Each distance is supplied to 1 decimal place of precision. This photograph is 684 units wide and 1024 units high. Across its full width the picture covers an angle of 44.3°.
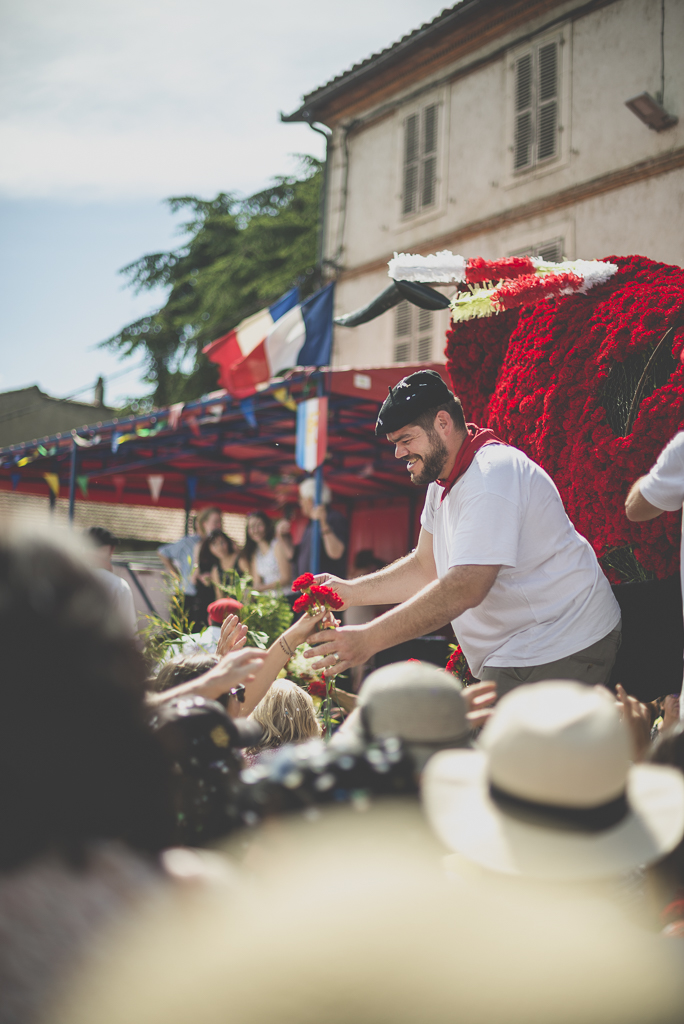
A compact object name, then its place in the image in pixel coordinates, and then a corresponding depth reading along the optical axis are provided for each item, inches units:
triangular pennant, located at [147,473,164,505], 541.6
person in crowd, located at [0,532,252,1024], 38.5
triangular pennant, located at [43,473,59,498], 543.6
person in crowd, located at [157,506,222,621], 338.0
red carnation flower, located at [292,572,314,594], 117.1
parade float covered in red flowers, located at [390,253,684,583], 131.9
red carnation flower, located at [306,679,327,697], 206.5
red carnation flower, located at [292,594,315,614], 111.8
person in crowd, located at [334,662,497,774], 59.3
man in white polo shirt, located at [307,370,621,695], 101.3
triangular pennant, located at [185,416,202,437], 384.8
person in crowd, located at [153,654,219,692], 89.7
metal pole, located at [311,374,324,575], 306.7
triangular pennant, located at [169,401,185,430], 390.0
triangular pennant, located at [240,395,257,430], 346.3
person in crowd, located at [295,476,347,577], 314.0
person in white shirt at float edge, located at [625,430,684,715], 101.0
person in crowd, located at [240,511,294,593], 323.0
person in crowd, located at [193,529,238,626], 287.9
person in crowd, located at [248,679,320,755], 118.0
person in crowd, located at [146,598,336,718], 75.4
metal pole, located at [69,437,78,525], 463.2
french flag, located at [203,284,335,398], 340.0
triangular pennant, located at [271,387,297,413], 324.2
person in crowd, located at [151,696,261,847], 62.0
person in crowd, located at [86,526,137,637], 215.9
